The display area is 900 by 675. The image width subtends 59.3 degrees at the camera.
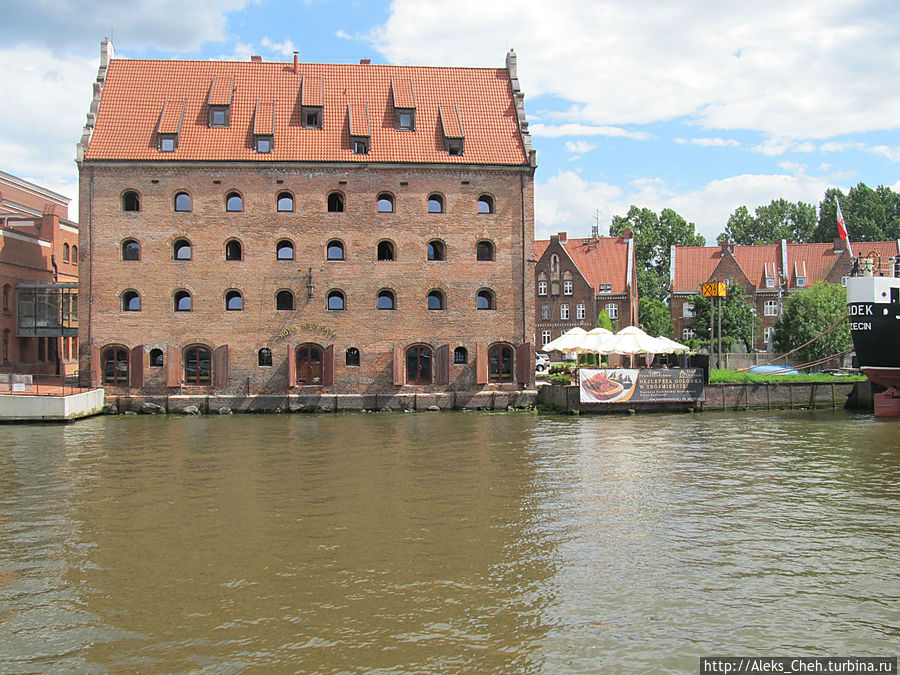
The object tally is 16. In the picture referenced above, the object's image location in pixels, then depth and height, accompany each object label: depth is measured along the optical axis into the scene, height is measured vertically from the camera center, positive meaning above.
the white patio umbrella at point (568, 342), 37.41 +0.26
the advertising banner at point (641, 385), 34.00 -1.71
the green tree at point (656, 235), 89.00 +12.58
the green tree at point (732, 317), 62.25 +2.09
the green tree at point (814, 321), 55.66 +1.50
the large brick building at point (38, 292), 40.94 +3.71
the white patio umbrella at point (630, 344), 35.84 +0.11
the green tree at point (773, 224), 99.38 +15.16
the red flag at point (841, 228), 41.50 +5.92
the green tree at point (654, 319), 73.69 +2.45
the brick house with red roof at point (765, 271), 71.12 +6.53
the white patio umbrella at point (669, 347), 36.39 -0.11
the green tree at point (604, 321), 59.38 +1.92
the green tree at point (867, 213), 91.50 +15.09
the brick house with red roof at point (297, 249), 35.56 +4.86
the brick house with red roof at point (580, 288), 67.44 +5.11
